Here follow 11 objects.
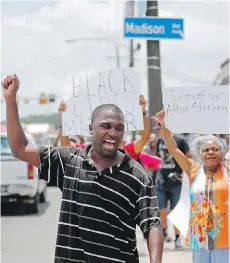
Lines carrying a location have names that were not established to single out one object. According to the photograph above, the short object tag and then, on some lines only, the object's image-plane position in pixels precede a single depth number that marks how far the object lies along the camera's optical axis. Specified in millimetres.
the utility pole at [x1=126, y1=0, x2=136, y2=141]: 11709
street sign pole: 11805
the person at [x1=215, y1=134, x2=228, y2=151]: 10138
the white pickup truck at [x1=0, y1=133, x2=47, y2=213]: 11969
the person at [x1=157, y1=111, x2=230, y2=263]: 4797
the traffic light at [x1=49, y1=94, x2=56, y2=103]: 35456
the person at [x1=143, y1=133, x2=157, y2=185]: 11239
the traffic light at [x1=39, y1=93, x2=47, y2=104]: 34875
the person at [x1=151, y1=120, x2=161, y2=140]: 9449
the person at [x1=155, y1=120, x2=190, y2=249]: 8500
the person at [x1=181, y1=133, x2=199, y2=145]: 8031
